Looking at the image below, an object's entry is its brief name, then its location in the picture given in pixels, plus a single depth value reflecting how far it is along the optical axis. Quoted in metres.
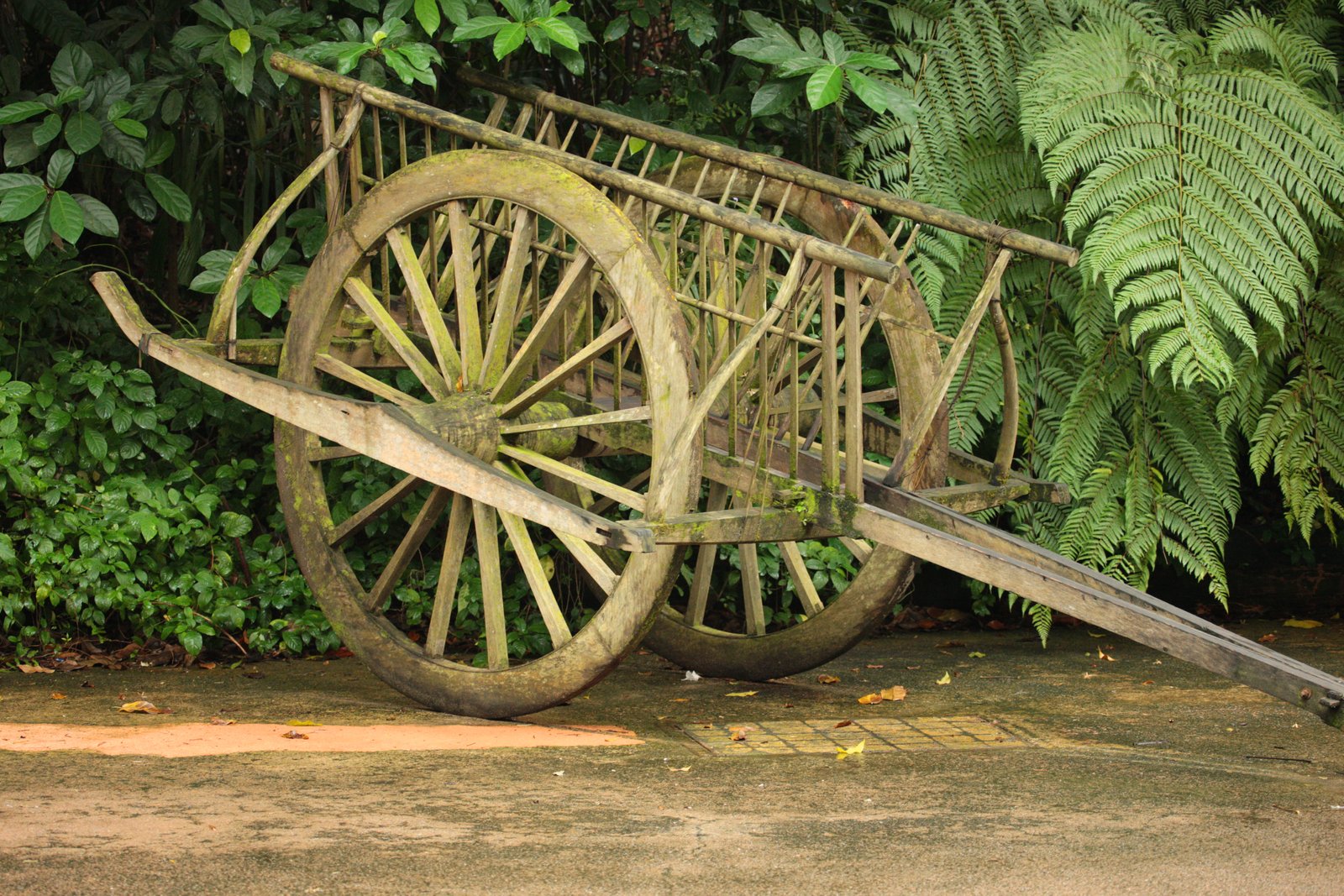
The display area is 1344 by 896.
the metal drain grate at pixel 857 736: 7.70
